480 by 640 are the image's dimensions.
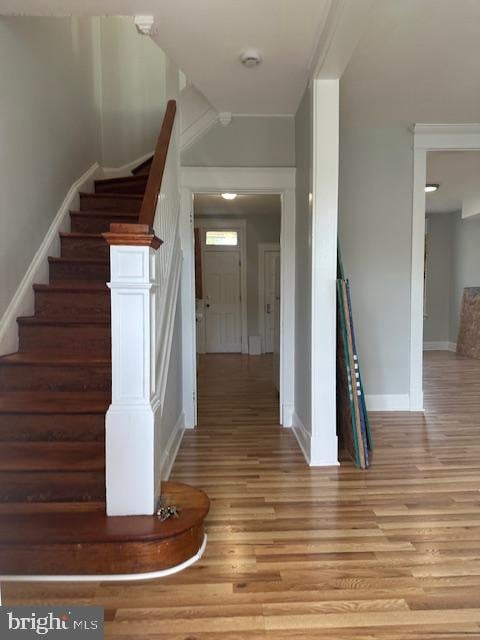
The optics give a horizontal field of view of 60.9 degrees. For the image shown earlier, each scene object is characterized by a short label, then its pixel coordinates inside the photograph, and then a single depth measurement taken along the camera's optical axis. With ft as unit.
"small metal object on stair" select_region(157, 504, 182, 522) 5.66
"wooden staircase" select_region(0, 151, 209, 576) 5.24
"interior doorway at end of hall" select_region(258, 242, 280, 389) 25.13
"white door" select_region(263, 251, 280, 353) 25.22
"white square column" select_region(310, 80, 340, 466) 8.46
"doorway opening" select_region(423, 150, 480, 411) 17.94
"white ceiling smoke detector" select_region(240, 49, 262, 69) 8.00
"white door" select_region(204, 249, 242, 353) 25.36
